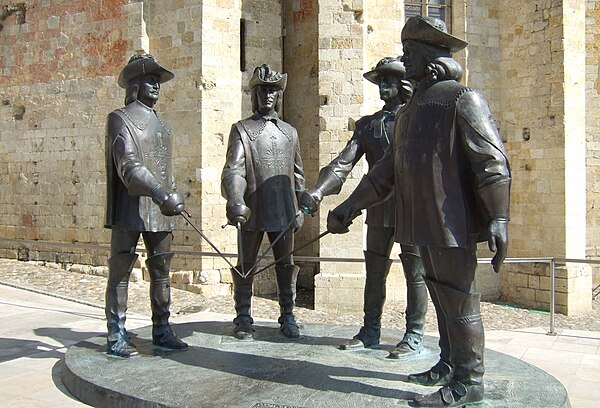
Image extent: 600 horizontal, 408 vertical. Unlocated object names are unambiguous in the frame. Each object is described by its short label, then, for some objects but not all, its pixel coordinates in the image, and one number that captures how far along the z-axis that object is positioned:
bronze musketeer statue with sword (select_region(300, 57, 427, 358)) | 4.71
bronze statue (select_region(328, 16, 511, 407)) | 3.34
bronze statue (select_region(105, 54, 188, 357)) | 4.63
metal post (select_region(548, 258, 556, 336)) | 6.47
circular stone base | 3.59
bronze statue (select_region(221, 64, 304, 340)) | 4.95
